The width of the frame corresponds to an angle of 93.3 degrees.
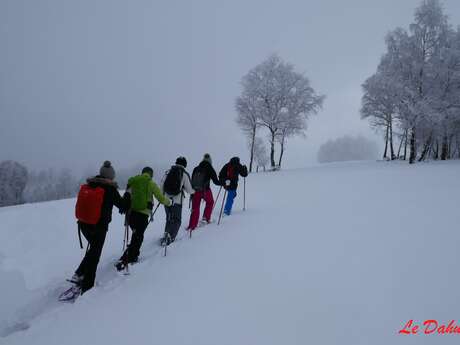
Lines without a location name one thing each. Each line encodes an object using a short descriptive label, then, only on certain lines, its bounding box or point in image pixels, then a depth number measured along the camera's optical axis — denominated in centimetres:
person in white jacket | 592
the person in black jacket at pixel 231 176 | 796
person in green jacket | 497
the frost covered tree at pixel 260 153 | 4808
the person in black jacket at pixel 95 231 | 412
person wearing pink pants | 671
